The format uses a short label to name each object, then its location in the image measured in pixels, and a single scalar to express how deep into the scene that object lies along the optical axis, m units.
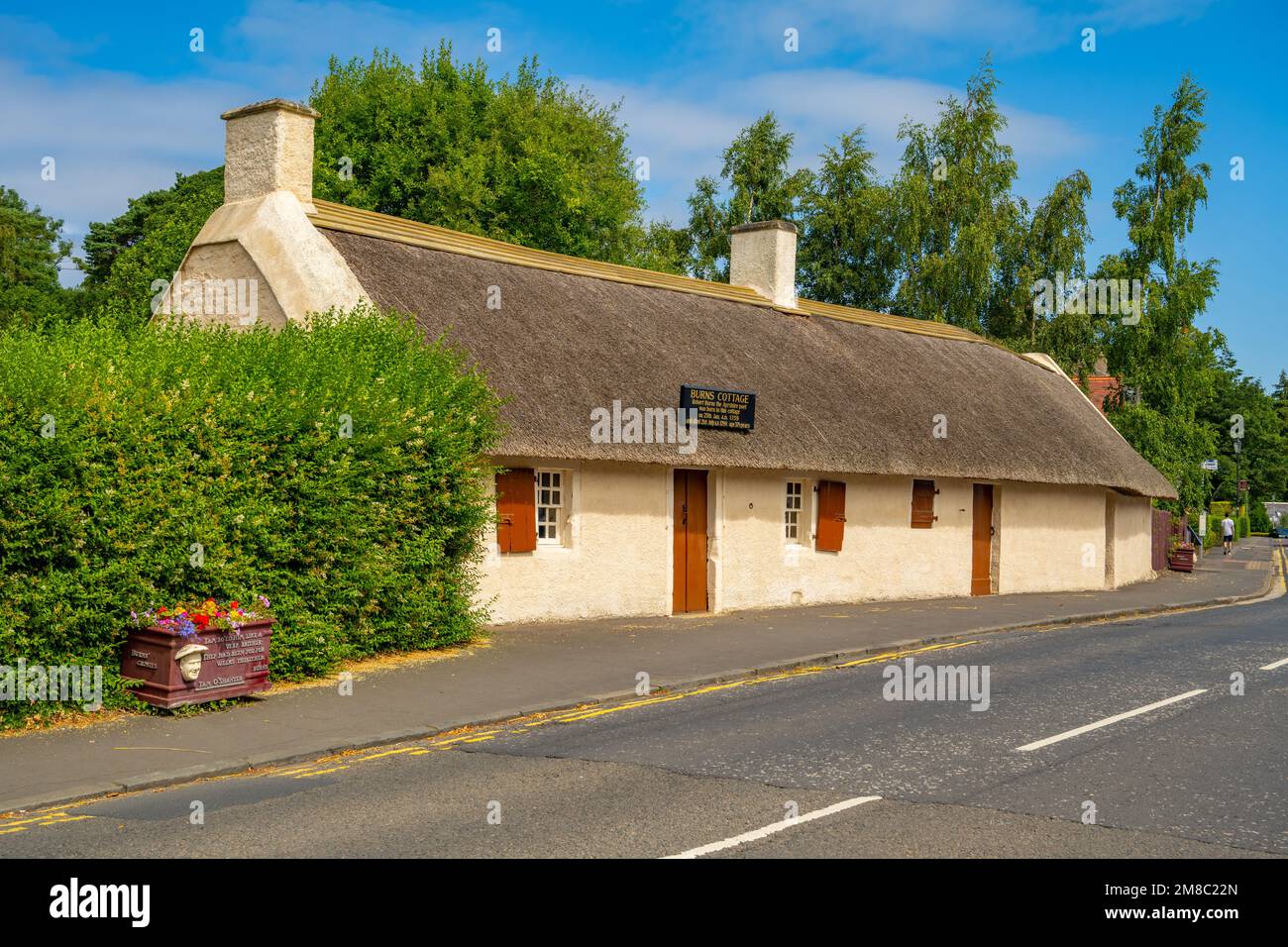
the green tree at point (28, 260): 46.47
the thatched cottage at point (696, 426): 16.19
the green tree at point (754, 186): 45.41
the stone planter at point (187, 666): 9.57
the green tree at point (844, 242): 44.84
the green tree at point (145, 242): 33.98
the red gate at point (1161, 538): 33.75
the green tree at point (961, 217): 38.31
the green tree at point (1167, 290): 37.59
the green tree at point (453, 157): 36.41
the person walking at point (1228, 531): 44.50
